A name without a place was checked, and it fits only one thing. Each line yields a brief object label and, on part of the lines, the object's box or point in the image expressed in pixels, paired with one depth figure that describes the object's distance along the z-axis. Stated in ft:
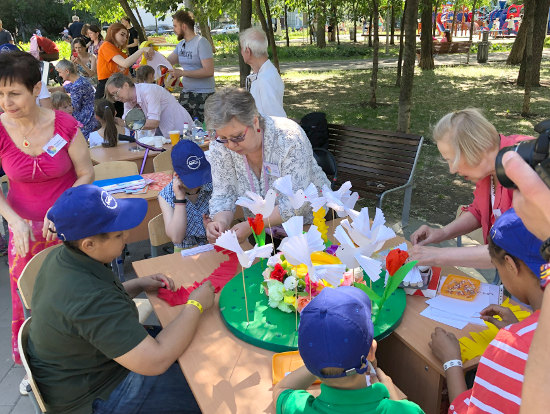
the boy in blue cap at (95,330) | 5.59
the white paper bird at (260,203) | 7.44
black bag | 16.87
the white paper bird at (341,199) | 7.34
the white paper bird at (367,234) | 6.30
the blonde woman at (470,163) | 7.27
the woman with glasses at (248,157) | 8.74
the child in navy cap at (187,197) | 9.68
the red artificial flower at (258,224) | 7.46
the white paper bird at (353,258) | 5.86
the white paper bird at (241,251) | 6.44
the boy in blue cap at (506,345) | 3.91
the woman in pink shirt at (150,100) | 17.37
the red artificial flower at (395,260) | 6.44
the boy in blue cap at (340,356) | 4.21
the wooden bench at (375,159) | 14.62
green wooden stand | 6.16
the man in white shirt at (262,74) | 14.89
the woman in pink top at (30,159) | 8.56
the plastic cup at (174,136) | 16.62
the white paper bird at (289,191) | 7.21
